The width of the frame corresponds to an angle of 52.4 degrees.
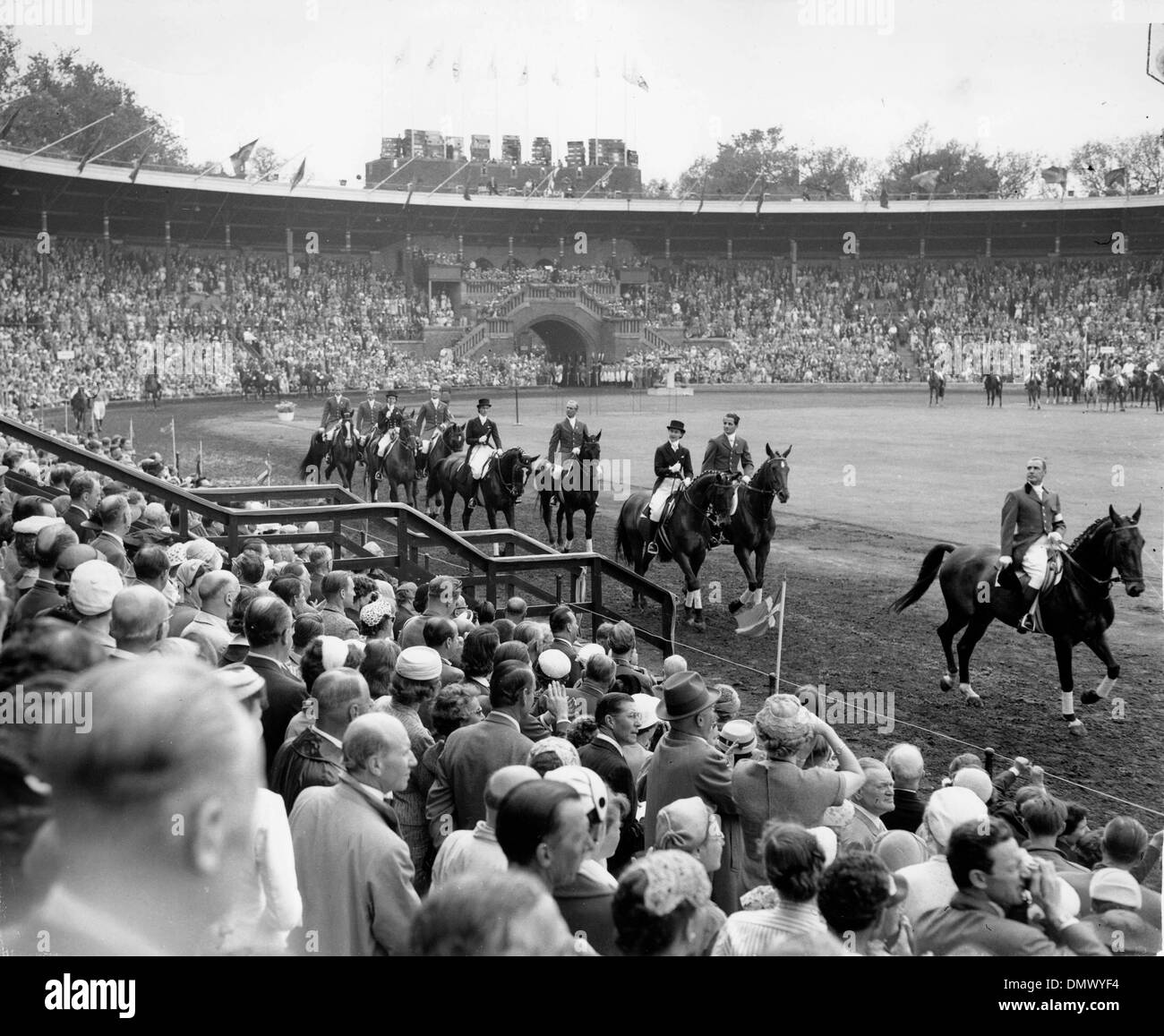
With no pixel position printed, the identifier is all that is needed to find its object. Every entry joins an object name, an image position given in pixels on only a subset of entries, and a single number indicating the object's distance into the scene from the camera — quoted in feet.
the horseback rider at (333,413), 78.84
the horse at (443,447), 69.56
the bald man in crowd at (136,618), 15.12
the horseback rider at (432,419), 76.84
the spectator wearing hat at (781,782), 15.23
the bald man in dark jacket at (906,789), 17.26
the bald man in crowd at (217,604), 19.27
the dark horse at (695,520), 47.29
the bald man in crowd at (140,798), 7.79
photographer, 11.32
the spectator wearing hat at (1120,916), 13.58
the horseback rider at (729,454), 51.96
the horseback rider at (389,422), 73.19
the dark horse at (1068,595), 33.99
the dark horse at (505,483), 60.64
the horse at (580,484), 58.59
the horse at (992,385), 125.59
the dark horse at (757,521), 47.67
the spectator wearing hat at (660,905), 9.61
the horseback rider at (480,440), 64.54
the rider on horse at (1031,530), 35.78
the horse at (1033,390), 126.62
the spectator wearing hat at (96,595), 16.14
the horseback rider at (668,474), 49.52
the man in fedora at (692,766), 15.62
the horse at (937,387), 131.13
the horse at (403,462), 71.31
